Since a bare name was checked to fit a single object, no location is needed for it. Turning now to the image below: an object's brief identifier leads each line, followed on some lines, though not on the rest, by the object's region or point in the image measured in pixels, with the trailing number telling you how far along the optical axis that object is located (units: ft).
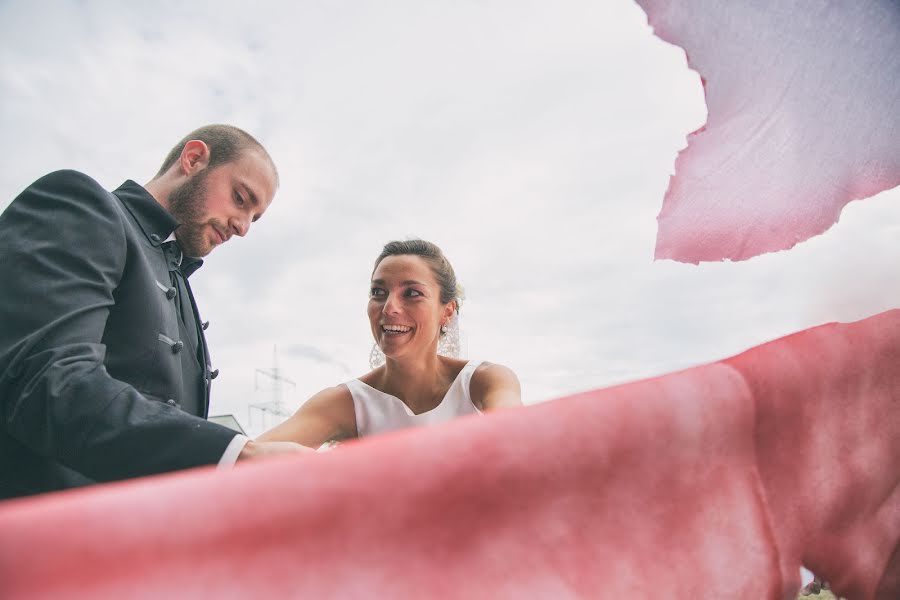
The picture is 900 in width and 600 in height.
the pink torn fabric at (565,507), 0.98
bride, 5.78
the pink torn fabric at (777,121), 2.03
